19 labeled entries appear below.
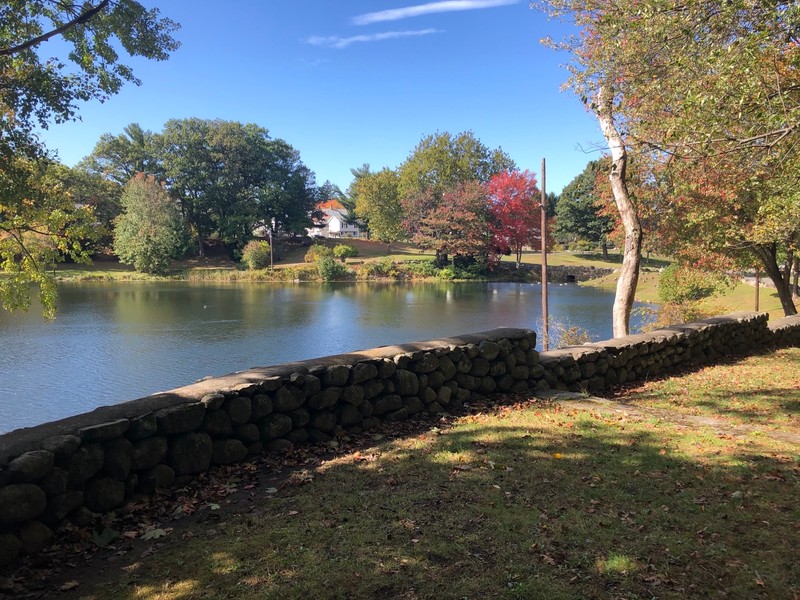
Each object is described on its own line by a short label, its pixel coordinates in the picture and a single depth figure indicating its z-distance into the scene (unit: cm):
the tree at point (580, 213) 5688
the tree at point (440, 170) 5409
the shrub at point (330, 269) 4938
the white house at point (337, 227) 8800
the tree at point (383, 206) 6072
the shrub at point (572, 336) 1631
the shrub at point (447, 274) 5075
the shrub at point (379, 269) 5150
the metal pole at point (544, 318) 1671
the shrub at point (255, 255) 5176
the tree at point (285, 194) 5859
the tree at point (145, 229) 4897
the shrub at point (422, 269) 5162
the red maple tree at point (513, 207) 5016
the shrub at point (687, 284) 1627
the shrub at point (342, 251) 5648
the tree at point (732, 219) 845
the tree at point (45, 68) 782
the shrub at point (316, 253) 5400
